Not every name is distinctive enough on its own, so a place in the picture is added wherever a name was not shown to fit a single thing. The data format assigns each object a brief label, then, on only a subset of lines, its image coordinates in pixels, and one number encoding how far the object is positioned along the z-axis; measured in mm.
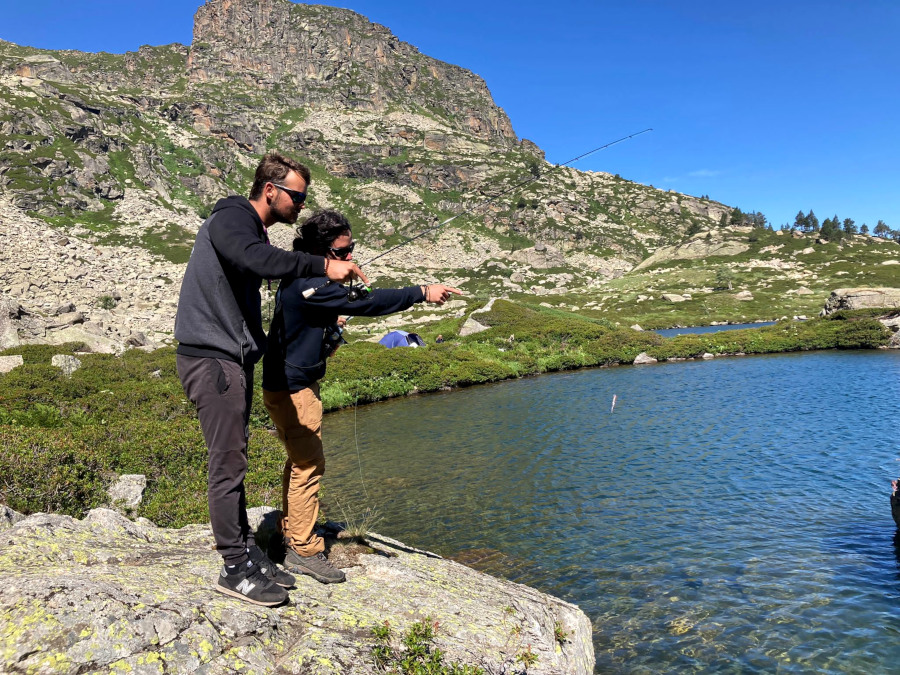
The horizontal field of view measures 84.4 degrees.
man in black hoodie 4355
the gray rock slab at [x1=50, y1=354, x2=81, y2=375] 21797
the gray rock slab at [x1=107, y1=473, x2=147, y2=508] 9287
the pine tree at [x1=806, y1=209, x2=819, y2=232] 172875
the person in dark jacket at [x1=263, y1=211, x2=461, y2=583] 5352
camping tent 41188
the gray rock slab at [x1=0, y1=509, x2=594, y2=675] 3301
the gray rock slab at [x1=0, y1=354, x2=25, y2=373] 20322
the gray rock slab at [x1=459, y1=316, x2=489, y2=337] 45375
